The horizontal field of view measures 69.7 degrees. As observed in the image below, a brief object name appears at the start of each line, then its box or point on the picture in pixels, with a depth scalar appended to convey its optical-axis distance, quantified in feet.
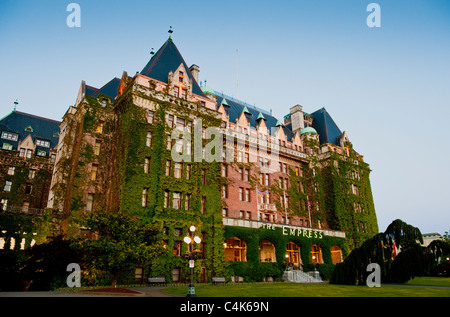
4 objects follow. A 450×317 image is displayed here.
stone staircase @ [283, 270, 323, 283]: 130.93
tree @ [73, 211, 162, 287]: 78.63
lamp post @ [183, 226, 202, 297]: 57.21
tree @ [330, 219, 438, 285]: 91.97
